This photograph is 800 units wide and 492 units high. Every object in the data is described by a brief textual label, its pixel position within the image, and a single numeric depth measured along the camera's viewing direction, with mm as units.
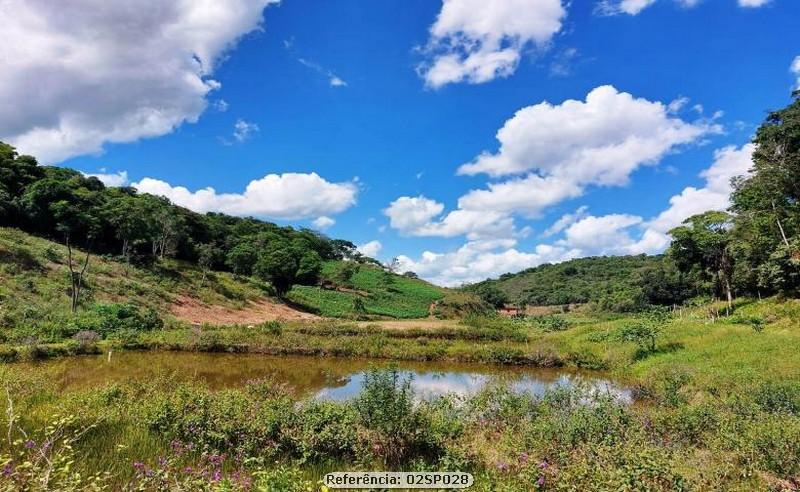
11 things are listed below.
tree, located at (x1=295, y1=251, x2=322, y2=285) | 68750
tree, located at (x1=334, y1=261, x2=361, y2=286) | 79062
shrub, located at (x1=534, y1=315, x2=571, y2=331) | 44284
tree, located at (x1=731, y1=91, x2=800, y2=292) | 34875
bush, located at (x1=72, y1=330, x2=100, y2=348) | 23075
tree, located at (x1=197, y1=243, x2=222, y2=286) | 55219
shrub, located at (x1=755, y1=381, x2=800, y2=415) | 12035
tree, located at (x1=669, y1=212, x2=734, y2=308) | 43000
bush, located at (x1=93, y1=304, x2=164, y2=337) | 27344
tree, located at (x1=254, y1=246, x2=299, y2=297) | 58781
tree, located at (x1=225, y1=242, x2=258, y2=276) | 62125
